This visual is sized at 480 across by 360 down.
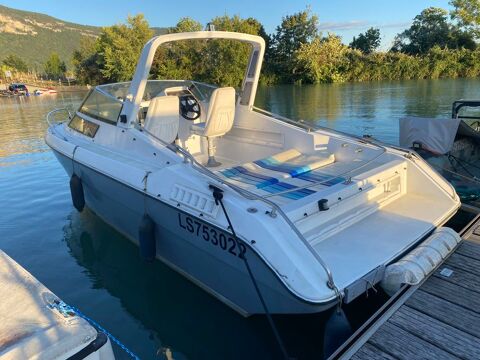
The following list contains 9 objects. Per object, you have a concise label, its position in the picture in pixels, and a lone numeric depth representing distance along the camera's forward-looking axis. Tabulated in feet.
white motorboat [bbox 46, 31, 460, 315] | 9.43
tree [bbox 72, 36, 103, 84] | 137.80
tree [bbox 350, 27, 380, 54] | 163.63
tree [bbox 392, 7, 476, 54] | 139.54
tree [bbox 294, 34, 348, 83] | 119.14
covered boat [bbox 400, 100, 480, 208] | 19.12
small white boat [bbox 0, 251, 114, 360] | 6.35
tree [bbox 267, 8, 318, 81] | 137.18
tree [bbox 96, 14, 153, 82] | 122.42
